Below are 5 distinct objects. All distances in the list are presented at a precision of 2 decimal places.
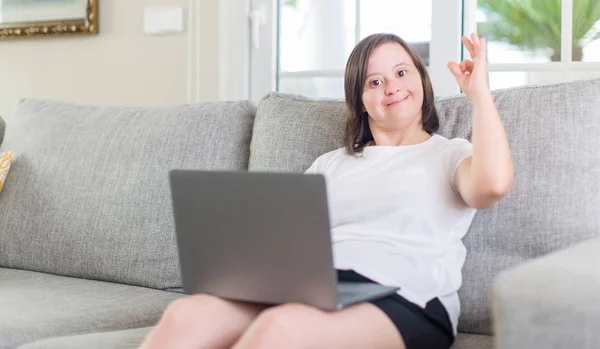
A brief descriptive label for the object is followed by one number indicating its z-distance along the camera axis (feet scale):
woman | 4.33
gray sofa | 3.46
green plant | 7.69
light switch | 9.62
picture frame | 10.23
